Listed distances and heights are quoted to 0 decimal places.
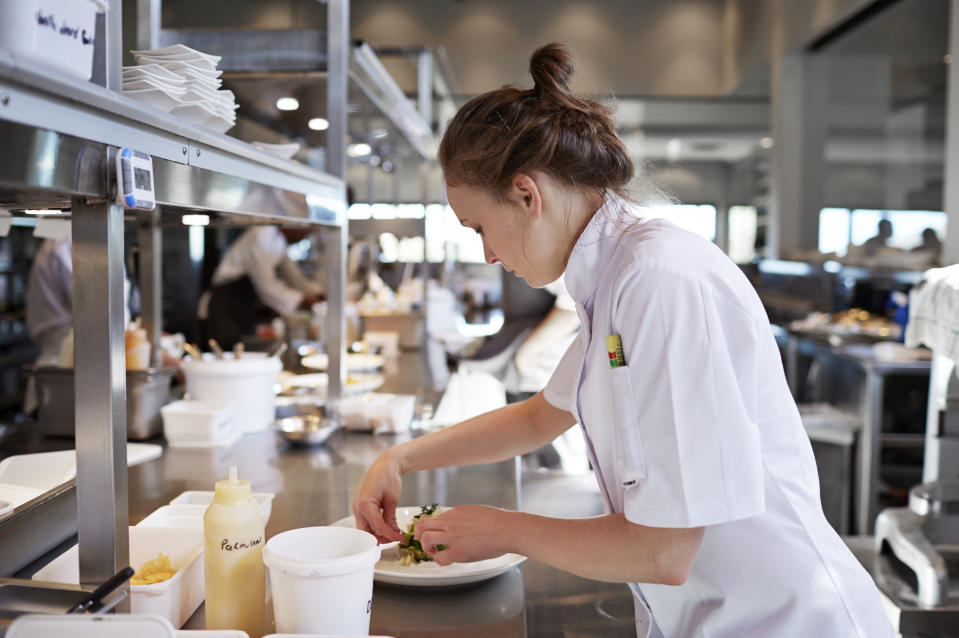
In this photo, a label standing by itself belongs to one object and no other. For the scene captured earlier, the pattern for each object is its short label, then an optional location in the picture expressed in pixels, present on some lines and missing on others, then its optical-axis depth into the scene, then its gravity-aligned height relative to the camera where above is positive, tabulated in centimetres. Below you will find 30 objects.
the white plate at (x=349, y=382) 255 -33
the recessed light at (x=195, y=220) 167 +14
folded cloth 225 -6
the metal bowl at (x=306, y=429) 197 -37
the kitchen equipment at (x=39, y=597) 86 -35
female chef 88 -14
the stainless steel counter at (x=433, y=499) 111 -43
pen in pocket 93 -7
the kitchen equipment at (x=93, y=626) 72 -31
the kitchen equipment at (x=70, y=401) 195 -30
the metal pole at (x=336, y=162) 211 +34
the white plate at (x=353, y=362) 307 -30
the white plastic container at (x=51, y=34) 67 +22
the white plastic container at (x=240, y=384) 204 -26
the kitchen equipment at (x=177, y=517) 129 -38
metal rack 72 +10
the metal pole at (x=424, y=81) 458 +119
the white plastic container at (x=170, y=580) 96 -37
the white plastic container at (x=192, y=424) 194 -35
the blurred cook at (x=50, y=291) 388 -5
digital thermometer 85 +11
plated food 122 -41
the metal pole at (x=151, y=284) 244 +0
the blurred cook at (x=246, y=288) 519 -3
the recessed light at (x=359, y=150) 393 +69
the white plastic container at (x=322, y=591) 87 -34
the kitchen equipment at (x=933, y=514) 235 -77
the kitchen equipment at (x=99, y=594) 81 -32
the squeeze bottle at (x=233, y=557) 91 -32
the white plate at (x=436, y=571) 116 -42
